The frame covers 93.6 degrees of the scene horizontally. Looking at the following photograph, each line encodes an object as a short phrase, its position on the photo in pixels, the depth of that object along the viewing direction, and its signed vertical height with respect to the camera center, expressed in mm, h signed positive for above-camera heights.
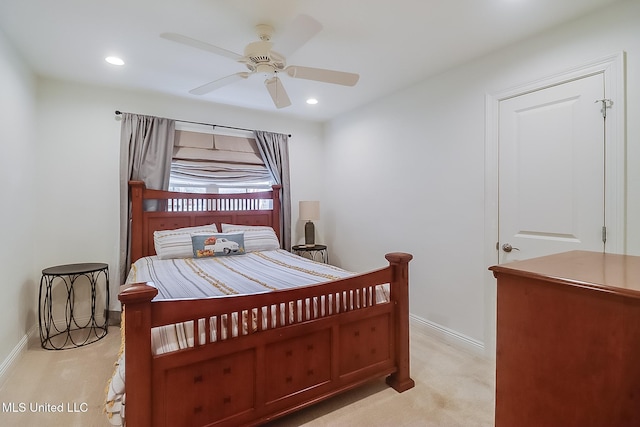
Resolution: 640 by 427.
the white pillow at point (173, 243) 3092 -326
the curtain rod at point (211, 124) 3645 +1114
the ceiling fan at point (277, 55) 1749 +1050
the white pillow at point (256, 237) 3512 -293
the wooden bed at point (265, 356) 1326 -786
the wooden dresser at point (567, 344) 732 -361
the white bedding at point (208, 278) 1412 -507
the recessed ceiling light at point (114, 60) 2578 +1333
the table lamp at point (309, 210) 4090 +36
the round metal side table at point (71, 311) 2803 -1012
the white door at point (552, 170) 1960 +305
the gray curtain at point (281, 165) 4113 +669
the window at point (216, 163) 3678 +636
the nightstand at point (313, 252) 4035 -555
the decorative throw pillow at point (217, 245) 3178 -348
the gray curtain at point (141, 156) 3268 +633
